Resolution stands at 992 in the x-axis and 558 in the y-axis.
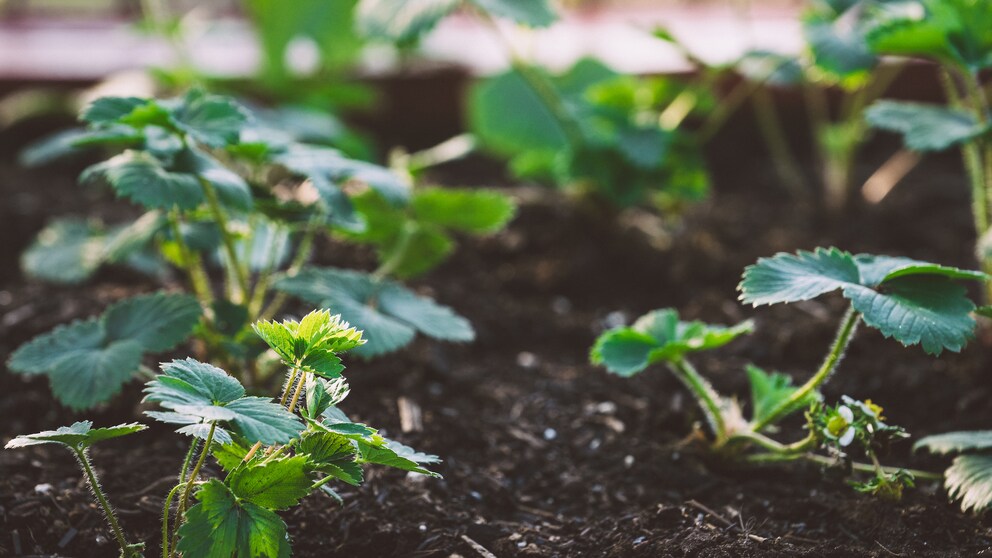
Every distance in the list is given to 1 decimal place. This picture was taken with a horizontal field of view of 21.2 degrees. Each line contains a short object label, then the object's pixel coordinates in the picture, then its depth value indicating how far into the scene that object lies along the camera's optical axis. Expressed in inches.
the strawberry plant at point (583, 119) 47.0
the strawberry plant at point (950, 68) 42.3
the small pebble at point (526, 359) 46.1
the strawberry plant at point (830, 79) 45.3
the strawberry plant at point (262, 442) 37.1
